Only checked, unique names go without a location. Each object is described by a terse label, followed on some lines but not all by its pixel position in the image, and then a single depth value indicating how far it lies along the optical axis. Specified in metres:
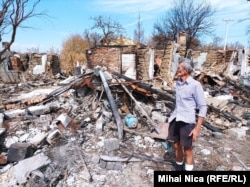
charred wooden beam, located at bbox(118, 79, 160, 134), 5.46
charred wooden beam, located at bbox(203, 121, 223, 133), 6.20
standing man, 3.20
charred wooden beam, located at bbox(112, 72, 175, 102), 6.90
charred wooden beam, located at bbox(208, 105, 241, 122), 7.12
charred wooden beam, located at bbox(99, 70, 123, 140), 5.25
